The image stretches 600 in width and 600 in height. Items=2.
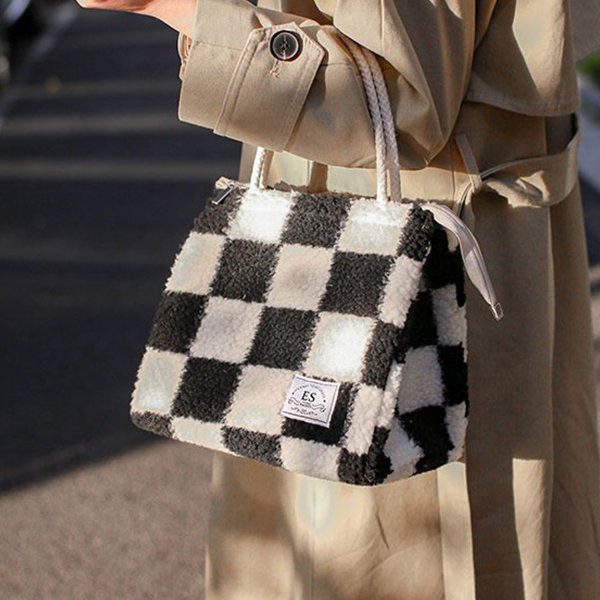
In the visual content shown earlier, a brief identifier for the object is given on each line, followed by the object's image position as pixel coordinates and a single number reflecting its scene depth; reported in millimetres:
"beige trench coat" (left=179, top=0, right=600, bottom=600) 1911
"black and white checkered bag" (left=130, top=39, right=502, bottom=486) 1895
